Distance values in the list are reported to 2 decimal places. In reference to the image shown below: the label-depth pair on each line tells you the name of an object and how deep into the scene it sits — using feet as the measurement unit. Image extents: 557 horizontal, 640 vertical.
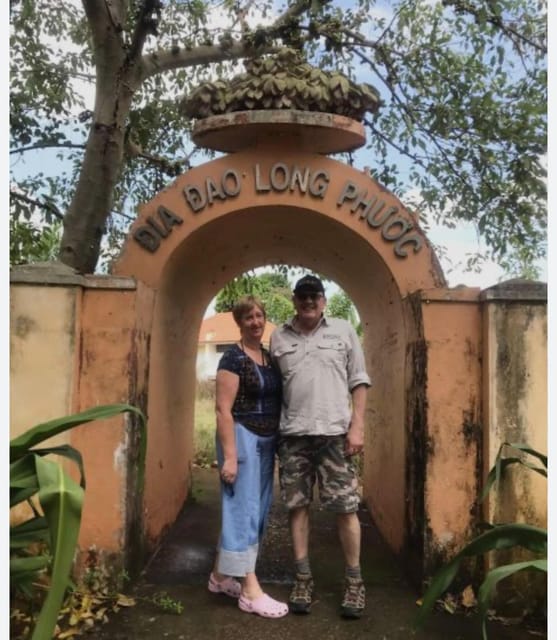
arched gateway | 13.56
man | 12.45
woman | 12.23
